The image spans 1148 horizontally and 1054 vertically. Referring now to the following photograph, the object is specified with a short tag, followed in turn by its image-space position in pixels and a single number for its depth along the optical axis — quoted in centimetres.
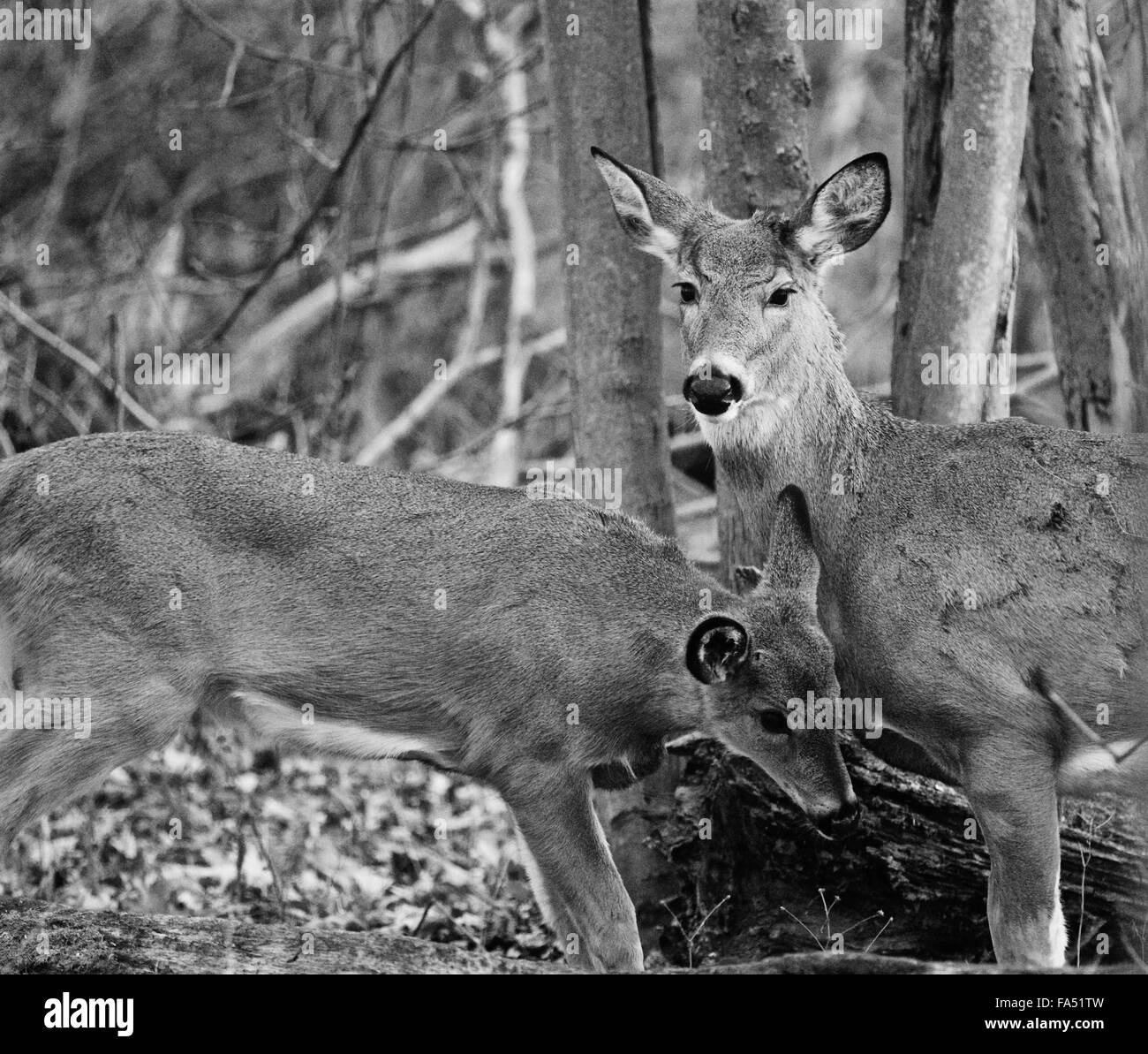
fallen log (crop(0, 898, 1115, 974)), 681
